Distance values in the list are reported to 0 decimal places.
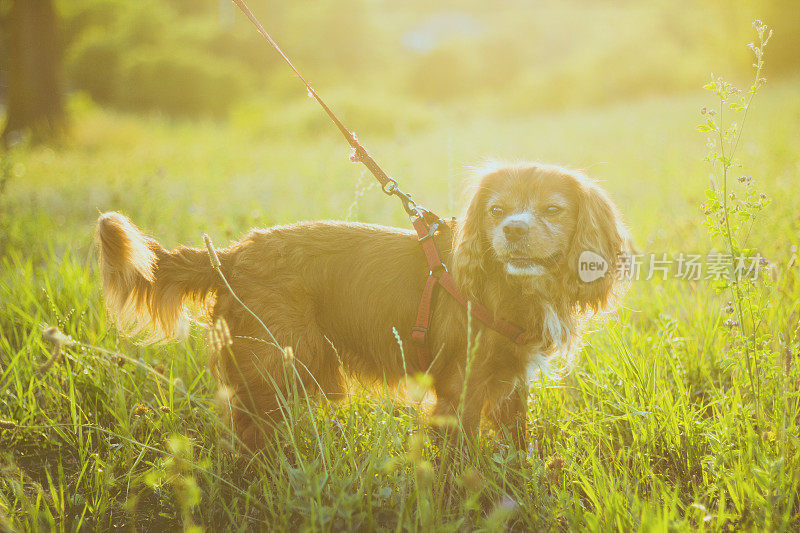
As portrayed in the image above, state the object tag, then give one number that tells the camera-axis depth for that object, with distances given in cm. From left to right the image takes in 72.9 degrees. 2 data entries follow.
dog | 234
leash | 232
